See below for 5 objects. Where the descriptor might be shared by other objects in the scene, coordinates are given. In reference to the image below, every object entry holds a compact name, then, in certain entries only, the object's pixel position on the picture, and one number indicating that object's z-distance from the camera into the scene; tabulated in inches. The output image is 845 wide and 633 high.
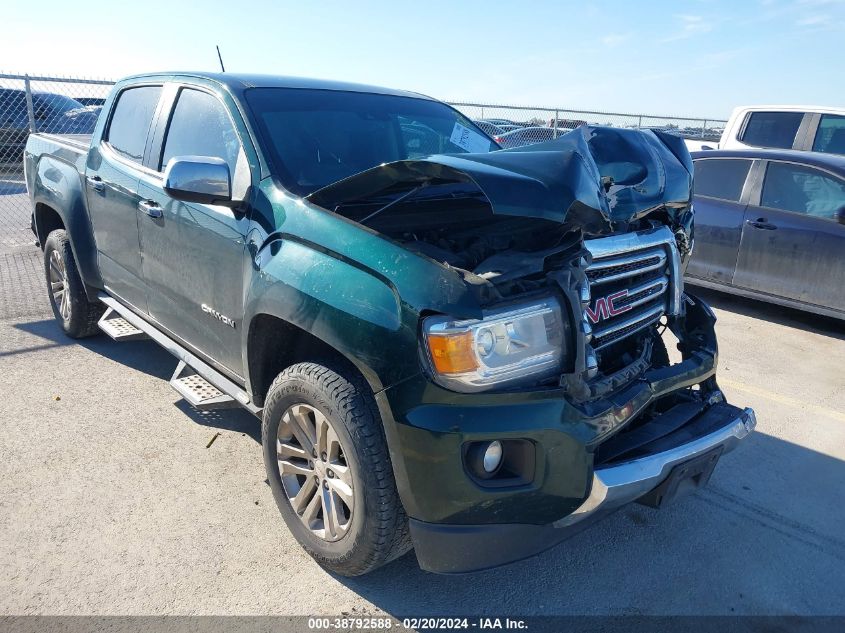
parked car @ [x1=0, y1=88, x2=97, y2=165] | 425.1
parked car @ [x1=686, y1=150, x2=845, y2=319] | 229.1
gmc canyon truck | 83.7
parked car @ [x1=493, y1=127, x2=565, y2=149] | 582.9
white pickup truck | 344.2
